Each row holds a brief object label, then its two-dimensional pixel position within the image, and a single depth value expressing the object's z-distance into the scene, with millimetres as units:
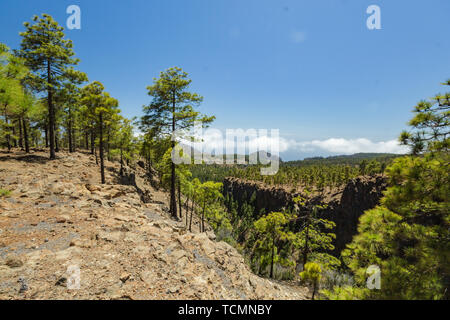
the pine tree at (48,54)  13834
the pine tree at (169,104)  12062
